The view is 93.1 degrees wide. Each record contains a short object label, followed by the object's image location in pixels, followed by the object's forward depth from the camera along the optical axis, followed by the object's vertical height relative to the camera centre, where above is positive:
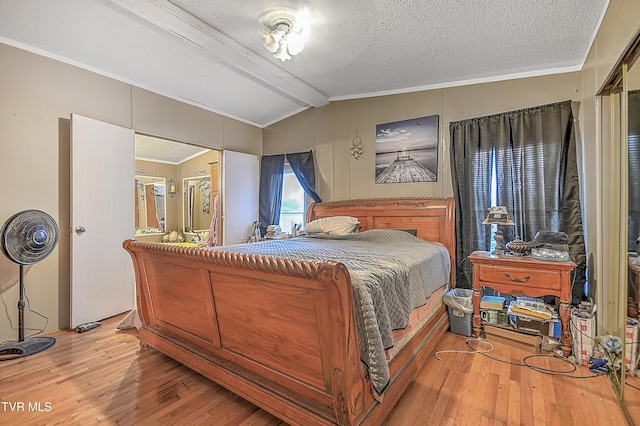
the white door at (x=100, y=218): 2.97 -0.05
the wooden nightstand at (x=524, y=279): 2.26 -0.52
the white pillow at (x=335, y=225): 3.49 -0.14
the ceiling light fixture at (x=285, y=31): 2.33 +1.46
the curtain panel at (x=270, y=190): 4.86 +0.38
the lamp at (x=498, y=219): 2.63 -0.06
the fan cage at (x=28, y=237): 2.41 -0.19
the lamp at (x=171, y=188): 6.62 +0.56
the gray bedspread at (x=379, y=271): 1.38 -0.36
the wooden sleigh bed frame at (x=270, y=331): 1.29 -0.66
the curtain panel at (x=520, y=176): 2.69 +0.36
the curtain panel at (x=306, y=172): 4.47 +0.61
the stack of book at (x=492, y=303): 2.59 -0.78
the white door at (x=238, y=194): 4.51 +0.29
